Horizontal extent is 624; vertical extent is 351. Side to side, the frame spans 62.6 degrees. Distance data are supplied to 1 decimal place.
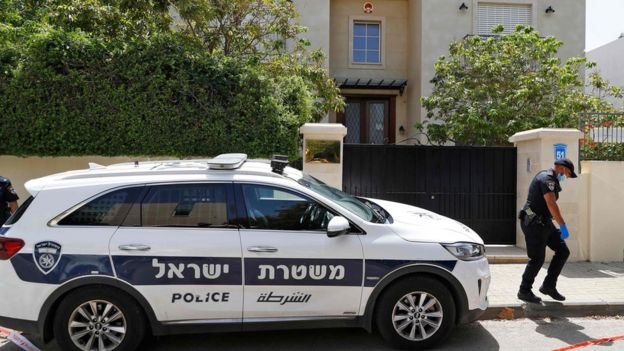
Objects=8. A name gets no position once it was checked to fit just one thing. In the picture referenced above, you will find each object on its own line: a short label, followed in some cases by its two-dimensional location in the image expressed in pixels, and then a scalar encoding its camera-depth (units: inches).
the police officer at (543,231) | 235.8
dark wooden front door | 645.9
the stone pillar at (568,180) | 330.0
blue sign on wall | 330.3
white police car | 174.2
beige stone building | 602.2
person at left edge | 257.3
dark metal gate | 354.3
